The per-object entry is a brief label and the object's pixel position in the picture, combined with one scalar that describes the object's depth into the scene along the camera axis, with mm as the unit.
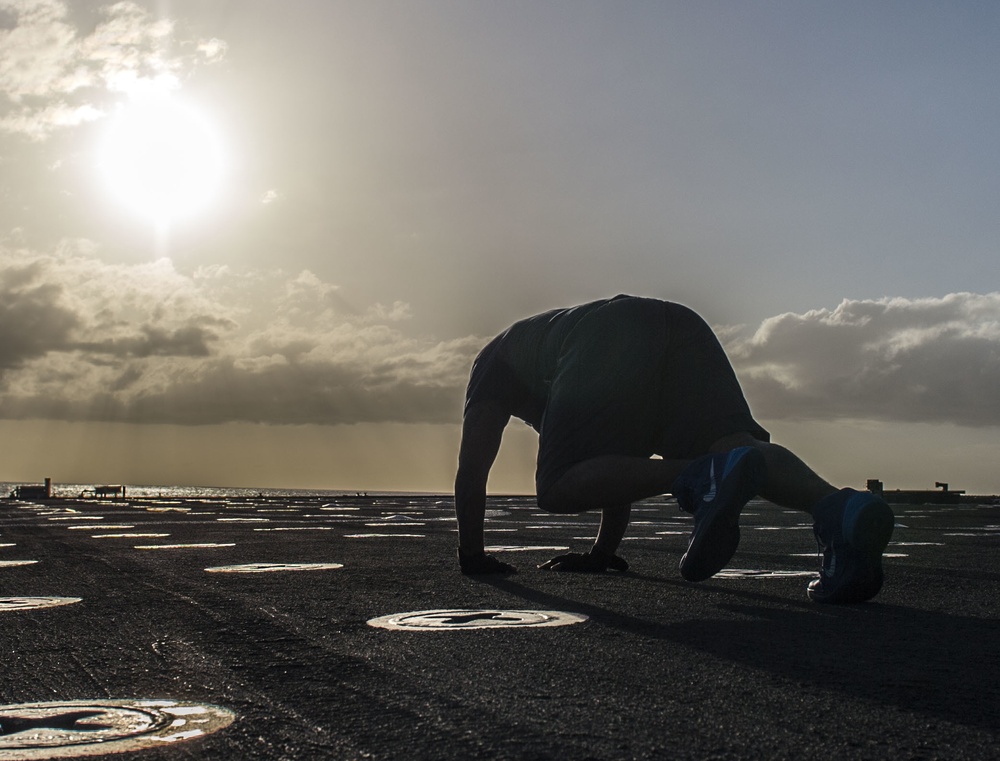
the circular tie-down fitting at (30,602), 3619
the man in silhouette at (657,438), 3416
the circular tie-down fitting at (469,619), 2994
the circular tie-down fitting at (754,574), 4957
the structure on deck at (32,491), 54109
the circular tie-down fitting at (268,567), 5184
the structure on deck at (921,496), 36781
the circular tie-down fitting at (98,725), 1624
